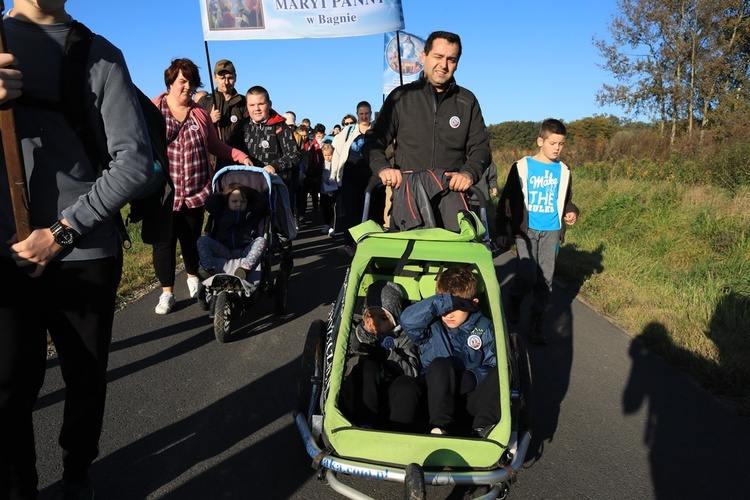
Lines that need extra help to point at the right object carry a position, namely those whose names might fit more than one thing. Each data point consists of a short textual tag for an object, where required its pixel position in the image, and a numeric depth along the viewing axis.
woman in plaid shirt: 5.21
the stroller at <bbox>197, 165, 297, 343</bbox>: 4.86
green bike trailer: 2.49
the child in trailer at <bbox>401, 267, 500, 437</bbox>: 2.94
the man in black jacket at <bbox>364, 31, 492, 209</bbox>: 4.21
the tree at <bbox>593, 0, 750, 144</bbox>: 20.69
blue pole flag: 14.24
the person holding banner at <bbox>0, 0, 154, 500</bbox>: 1.93
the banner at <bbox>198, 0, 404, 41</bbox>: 8.70
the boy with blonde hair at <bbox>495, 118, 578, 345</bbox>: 5.13
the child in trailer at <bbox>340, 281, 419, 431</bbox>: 2.93
